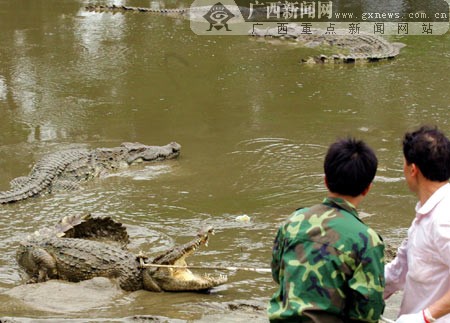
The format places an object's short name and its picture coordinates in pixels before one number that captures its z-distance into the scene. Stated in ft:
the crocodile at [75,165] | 47.80
